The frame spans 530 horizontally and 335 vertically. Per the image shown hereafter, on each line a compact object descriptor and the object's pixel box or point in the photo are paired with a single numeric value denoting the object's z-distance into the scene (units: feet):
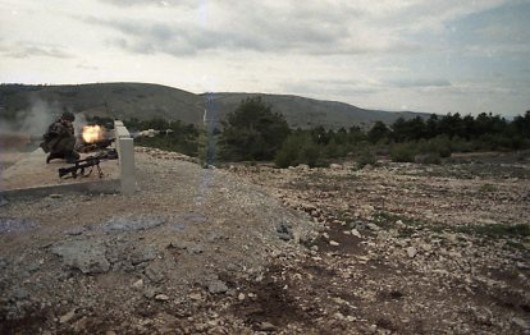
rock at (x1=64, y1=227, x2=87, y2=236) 22.64
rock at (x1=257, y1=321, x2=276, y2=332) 17.72
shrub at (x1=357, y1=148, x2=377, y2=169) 66.92
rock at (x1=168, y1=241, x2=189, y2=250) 22.31
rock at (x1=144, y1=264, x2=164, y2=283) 20.13
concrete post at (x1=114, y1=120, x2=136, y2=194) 29.58
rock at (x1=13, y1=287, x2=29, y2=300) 18.44
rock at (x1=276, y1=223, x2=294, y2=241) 26.45
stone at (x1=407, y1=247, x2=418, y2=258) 25.59
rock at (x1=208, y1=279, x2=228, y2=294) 20.01
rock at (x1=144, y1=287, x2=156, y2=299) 19.20
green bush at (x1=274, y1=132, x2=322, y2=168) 67.36
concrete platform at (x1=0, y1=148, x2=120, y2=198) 28.73
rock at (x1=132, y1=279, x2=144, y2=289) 19.60
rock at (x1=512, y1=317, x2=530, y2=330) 18.70
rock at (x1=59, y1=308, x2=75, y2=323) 17.51
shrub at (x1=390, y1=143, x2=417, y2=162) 77.36
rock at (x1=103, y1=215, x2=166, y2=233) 23.56
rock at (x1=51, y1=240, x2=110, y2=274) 20.21
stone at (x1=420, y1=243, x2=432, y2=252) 26.48
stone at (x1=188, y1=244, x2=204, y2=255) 22.22
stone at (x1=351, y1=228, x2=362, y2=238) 28.98
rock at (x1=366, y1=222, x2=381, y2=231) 30.18
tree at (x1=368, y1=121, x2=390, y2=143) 115.37
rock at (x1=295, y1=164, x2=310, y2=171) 61.36
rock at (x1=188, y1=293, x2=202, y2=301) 19.40
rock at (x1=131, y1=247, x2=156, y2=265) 21.04
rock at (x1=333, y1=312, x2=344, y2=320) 18.65
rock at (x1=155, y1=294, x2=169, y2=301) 19.12
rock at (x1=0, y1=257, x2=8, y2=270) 19.86
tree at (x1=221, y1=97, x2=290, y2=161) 92.32
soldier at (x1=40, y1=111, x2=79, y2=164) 36.63
